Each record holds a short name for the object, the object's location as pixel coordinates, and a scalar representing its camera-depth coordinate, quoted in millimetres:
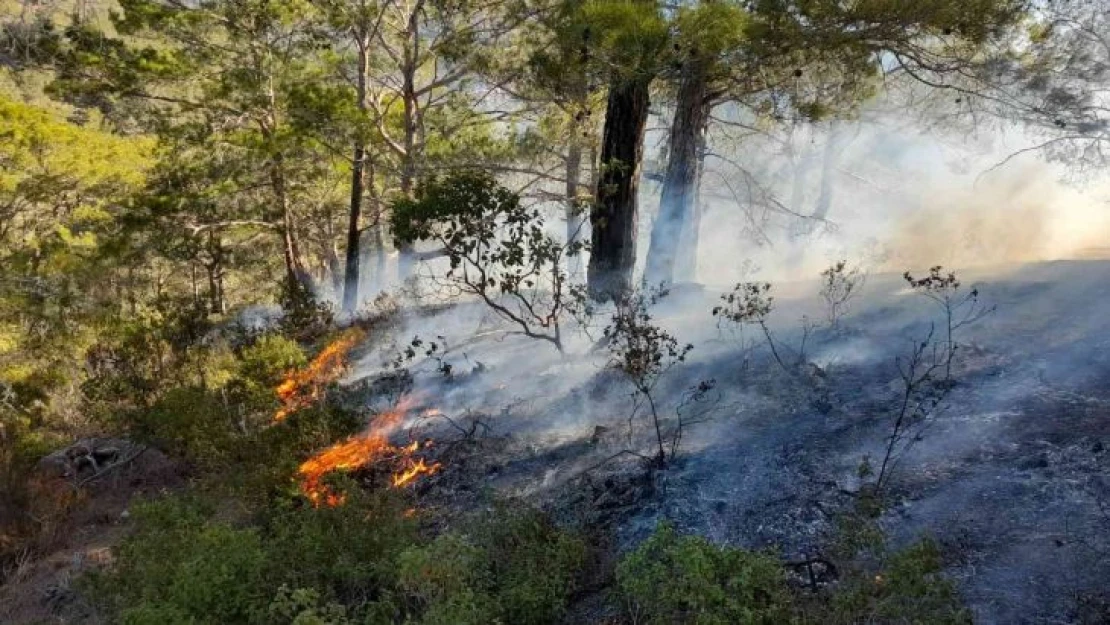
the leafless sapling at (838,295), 8862
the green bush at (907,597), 3377
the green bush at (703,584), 3518
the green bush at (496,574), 4262
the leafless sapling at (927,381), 5648
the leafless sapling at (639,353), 6652
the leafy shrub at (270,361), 10539
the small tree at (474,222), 7676
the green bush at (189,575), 4504
